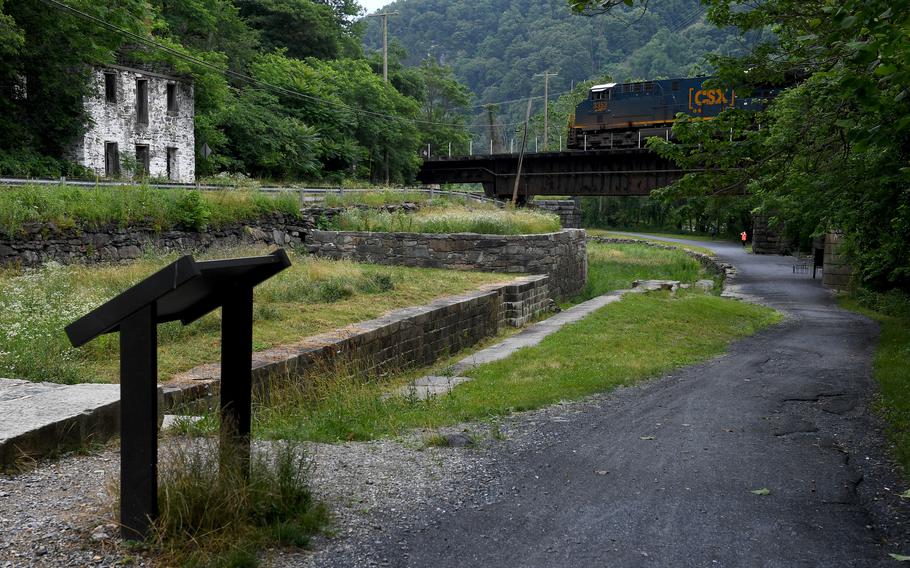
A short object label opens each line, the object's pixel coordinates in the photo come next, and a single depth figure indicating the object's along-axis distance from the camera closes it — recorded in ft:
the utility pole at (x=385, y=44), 167.43
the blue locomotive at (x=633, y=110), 134.31
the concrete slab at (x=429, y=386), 30.55
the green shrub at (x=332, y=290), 45.89
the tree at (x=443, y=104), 232.04
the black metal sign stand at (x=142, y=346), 13.03
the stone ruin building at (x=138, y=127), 101.04
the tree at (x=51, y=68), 86.48
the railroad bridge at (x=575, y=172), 126.31
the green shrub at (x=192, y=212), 64.64
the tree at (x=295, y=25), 175.50
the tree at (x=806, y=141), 30.85
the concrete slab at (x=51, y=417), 17.21
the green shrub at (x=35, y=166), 83.97
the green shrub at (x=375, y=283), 50.14
